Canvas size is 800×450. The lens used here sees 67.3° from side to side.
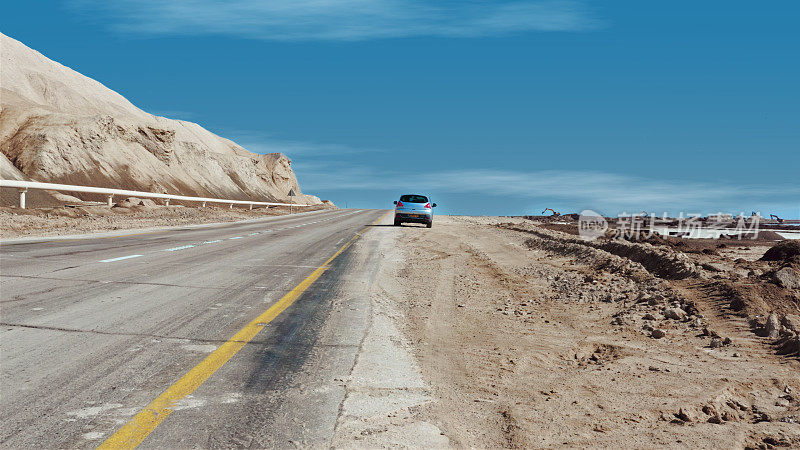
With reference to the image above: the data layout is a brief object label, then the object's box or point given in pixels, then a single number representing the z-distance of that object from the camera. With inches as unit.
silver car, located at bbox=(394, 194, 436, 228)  1269.9
